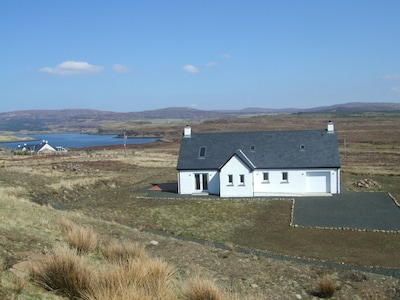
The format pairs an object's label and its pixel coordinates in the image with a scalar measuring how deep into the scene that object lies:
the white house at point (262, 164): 31.61
